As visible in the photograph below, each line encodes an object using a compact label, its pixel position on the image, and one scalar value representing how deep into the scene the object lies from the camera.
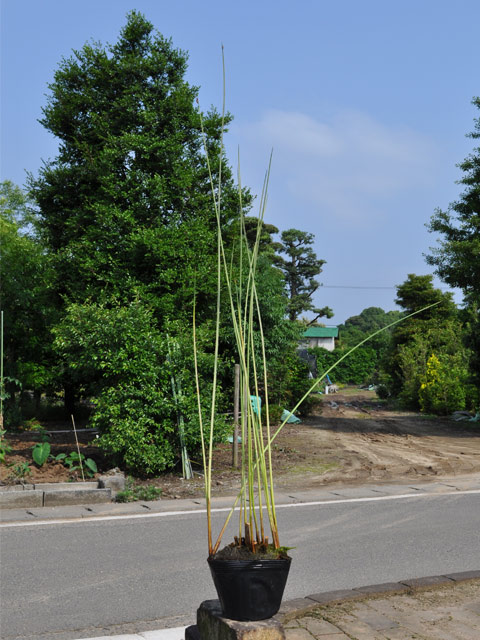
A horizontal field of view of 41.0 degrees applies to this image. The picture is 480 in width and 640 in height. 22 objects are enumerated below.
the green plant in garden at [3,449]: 9.33
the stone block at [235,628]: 2.91
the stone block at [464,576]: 4.66
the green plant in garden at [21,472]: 8.96
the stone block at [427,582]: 4.44
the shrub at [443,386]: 24.61
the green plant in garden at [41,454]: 9.56
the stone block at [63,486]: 8.54
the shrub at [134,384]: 9.69
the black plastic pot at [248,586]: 2.99
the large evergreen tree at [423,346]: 25.52
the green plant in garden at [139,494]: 8.42
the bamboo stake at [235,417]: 10.36
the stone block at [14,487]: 8.38
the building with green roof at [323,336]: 70.75
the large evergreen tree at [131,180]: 13.89
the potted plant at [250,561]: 3.00
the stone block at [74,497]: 8.06
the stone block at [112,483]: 8.72
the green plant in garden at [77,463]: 9.45
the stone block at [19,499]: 7.90
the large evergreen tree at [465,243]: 17.97
